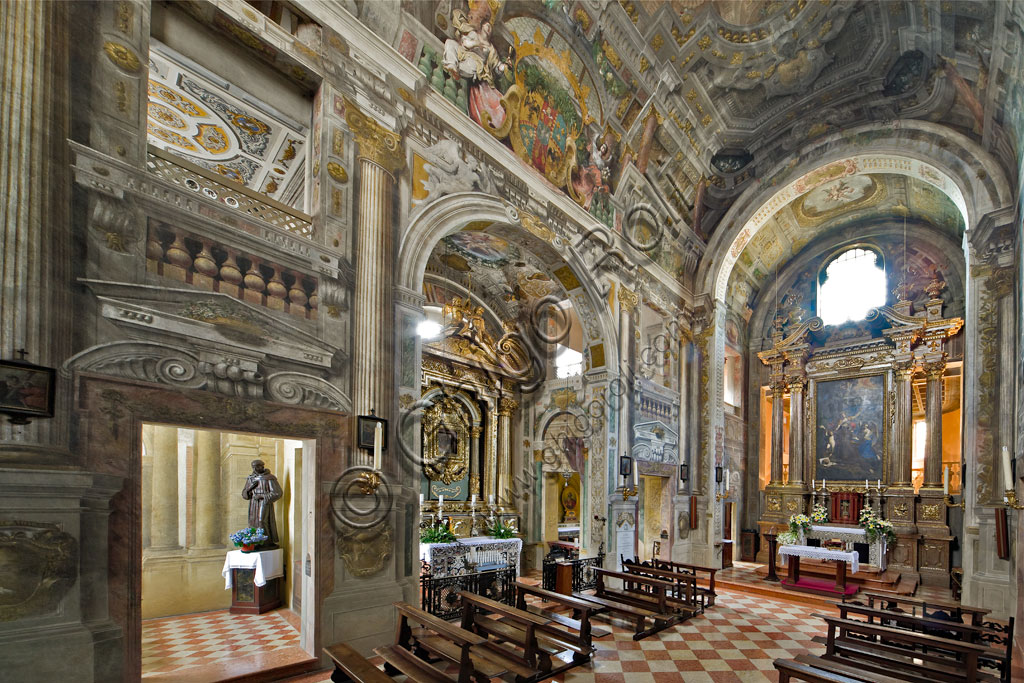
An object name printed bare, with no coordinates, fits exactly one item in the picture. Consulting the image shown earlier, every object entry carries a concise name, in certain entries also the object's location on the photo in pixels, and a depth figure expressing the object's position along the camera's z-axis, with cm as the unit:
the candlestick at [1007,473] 588
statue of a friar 793
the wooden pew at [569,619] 586
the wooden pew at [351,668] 410
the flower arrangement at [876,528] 1184
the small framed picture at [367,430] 589
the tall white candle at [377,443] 590
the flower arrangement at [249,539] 769
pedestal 769
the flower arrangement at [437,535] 948
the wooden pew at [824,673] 428
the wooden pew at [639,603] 739
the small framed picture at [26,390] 352
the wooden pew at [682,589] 848
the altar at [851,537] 1205
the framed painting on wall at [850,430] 1452
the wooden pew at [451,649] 453
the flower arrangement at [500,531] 1092
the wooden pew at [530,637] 535
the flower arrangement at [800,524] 1218
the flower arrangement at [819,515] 1320
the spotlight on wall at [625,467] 1078
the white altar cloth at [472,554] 914
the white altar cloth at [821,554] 1075
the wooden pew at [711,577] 945
